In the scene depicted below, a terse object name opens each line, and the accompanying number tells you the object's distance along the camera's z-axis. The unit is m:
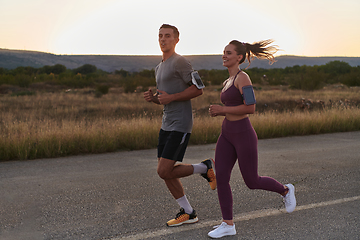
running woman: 3.38
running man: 3.60
